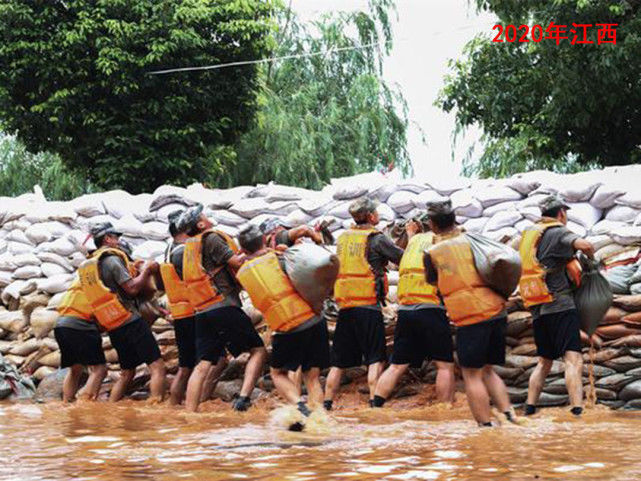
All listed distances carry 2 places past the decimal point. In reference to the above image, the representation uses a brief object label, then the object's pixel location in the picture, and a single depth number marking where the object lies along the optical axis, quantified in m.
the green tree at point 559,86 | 14.28
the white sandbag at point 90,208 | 12.19
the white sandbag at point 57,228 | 12.05
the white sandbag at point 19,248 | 12.02
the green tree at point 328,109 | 23.02
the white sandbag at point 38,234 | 12.02
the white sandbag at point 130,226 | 11.64
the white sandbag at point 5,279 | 11.80
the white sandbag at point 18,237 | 12.18
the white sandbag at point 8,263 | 11.80
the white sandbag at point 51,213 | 12.25
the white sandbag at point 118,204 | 12.14
